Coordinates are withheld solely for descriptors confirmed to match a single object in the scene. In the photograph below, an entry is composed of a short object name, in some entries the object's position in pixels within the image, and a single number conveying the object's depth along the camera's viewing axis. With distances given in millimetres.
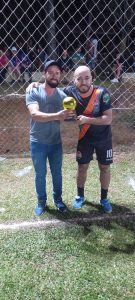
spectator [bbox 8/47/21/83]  10669
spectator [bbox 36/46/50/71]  12754
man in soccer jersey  3912
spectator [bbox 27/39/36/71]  13202
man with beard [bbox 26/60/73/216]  3863
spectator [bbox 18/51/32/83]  11302
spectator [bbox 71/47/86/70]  9531
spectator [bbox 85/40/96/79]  11606
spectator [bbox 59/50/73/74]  11036
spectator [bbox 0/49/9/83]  10188
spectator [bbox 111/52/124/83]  9962
